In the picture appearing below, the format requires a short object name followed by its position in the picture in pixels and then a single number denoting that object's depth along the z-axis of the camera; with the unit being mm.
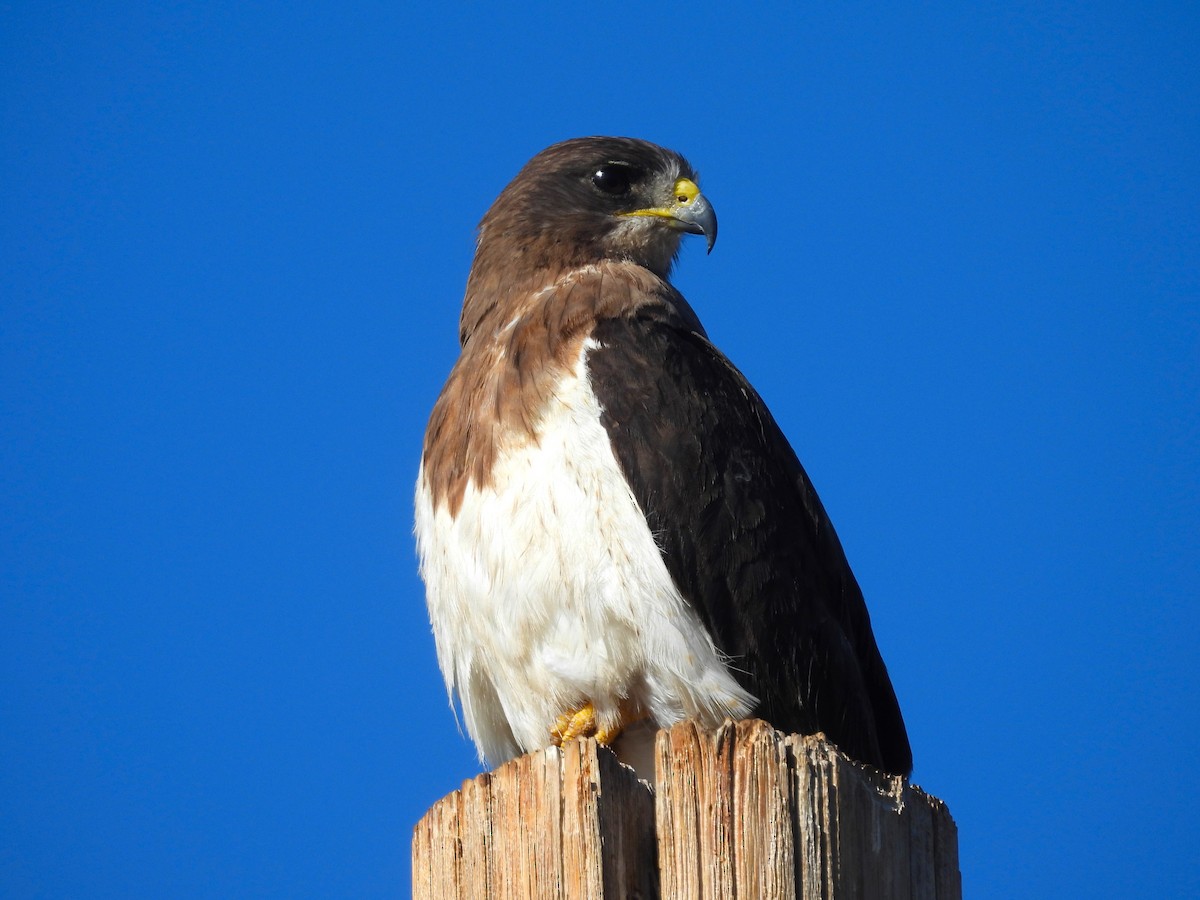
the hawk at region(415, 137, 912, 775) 8523
